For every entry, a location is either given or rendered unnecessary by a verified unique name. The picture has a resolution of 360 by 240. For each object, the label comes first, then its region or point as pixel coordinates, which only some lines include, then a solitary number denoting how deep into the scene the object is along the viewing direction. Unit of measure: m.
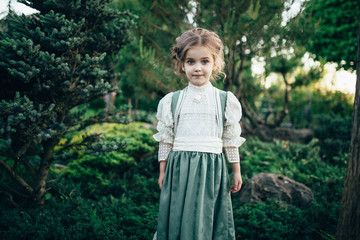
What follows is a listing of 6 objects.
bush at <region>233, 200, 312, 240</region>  2.46
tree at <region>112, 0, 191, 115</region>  3.86
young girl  1.74
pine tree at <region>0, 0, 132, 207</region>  2.14
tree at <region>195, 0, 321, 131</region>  3.52
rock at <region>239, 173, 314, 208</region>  3.02
